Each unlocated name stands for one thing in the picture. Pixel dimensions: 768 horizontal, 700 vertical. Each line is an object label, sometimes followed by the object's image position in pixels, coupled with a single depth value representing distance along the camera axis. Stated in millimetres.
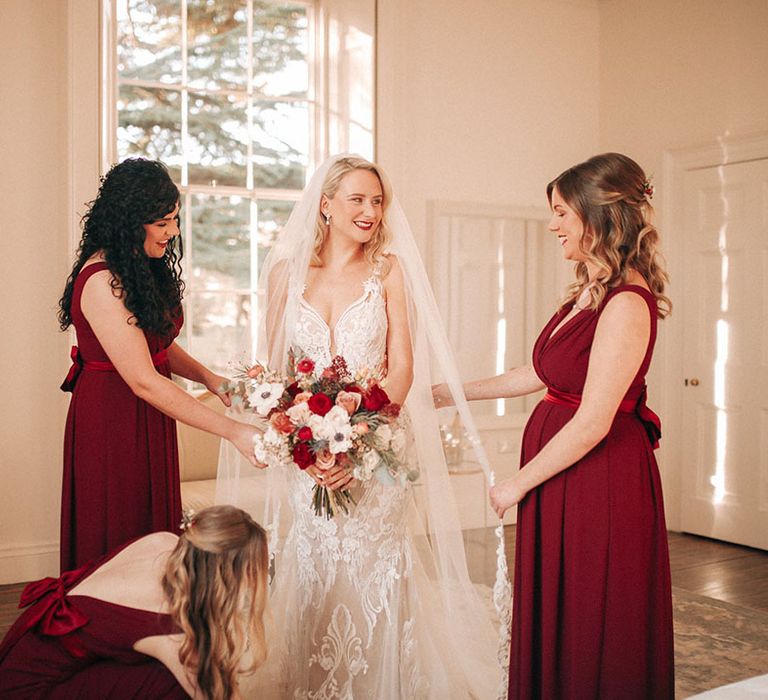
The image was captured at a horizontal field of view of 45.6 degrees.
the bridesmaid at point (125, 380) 2971
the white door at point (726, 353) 6141
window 5789
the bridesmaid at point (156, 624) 2268
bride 3070
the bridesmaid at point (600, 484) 2455
